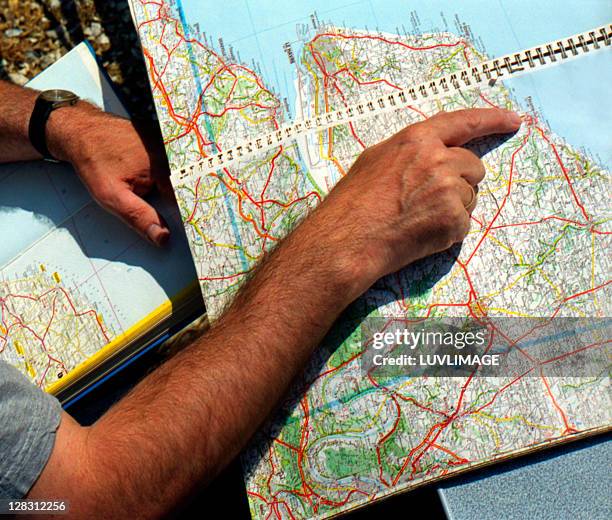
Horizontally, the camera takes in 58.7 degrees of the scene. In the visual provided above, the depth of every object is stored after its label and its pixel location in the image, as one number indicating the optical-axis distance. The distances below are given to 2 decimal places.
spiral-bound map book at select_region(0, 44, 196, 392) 1.18
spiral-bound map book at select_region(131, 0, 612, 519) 0.94
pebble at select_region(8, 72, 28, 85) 2.03
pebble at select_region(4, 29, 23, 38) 2.06
